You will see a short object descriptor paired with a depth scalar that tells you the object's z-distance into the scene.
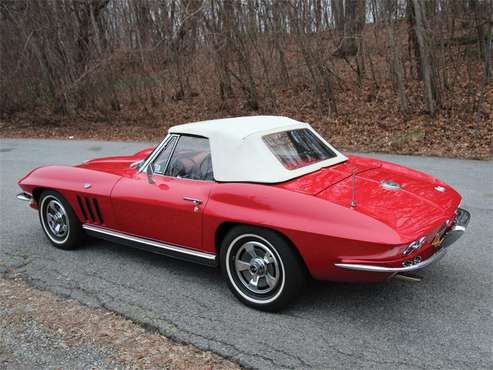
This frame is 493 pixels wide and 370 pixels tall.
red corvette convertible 3.13
